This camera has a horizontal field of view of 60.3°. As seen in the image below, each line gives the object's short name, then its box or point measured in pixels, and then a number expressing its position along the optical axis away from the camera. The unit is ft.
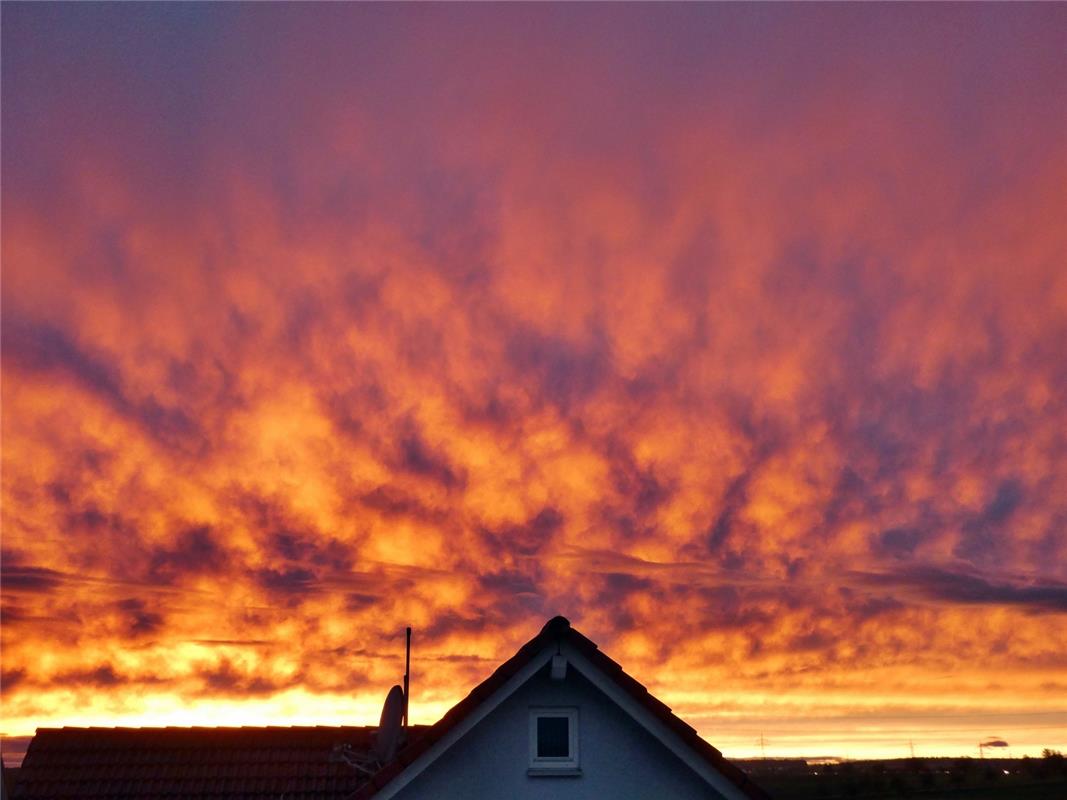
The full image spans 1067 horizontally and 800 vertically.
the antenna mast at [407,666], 70.53
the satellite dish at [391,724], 68.13
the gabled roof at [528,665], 53.36
